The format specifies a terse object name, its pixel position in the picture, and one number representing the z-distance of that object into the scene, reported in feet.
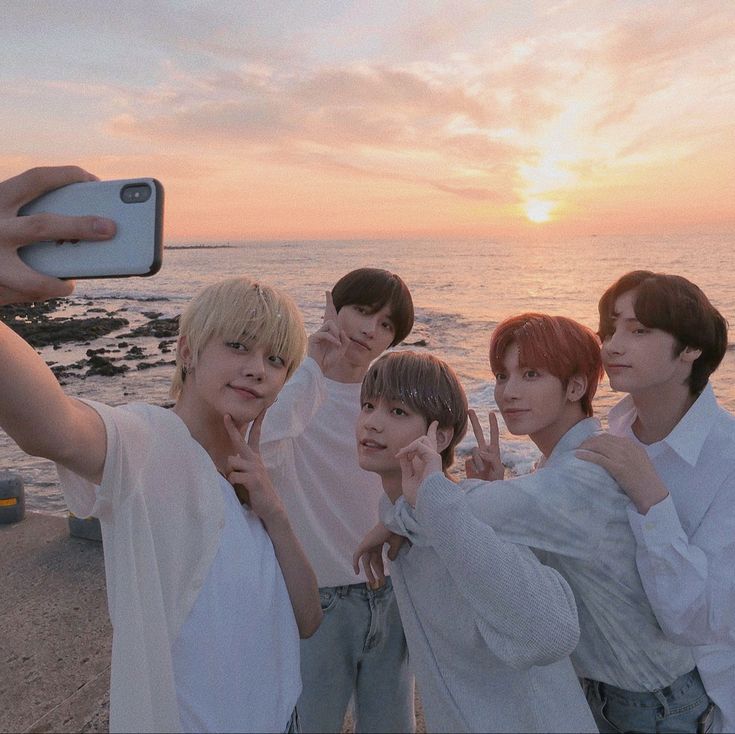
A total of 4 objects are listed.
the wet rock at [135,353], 60.34
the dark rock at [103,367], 52.95
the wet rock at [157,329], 75.56
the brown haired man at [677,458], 5.90
